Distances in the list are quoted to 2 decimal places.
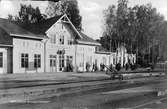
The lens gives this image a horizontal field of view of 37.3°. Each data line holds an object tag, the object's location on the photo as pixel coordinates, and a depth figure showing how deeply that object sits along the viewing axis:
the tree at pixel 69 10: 63.56
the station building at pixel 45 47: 30.55
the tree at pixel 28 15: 66.75
